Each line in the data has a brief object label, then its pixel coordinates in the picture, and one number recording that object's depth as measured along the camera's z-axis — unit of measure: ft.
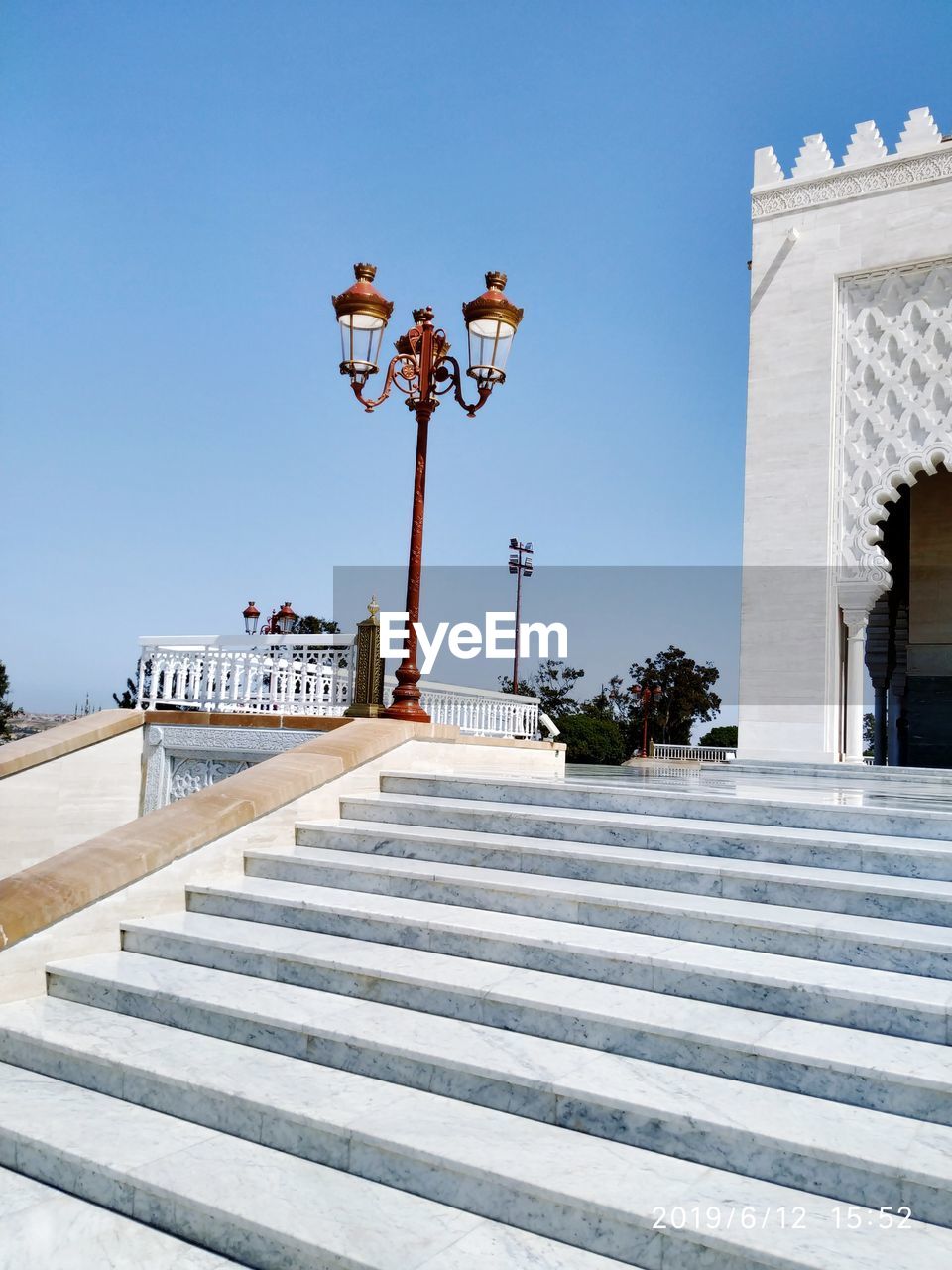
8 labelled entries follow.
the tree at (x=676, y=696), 143.02
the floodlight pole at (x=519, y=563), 113.02
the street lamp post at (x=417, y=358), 22.09
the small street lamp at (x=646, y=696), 114.87
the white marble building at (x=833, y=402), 31.48
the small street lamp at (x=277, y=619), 61.93
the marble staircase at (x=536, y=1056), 7.11
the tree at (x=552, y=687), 134.72
